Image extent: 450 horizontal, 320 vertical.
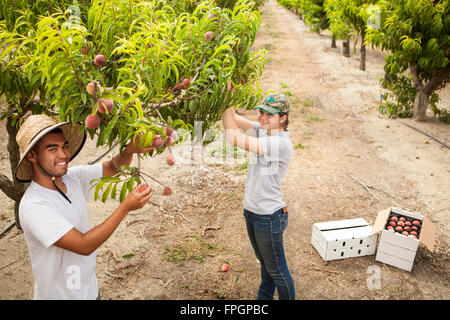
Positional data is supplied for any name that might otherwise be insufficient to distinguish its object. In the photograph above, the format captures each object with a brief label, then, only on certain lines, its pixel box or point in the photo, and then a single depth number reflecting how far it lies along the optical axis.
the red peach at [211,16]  2.15
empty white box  4.27
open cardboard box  4.04
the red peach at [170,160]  2.28
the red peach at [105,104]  1.67
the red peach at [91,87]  1.63
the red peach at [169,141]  2.05
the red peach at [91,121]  1.70
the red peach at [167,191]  2.31
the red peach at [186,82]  2.13
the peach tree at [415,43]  7.76
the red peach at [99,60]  1.83
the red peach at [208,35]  2.18
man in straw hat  1.90
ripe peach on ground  4.09
